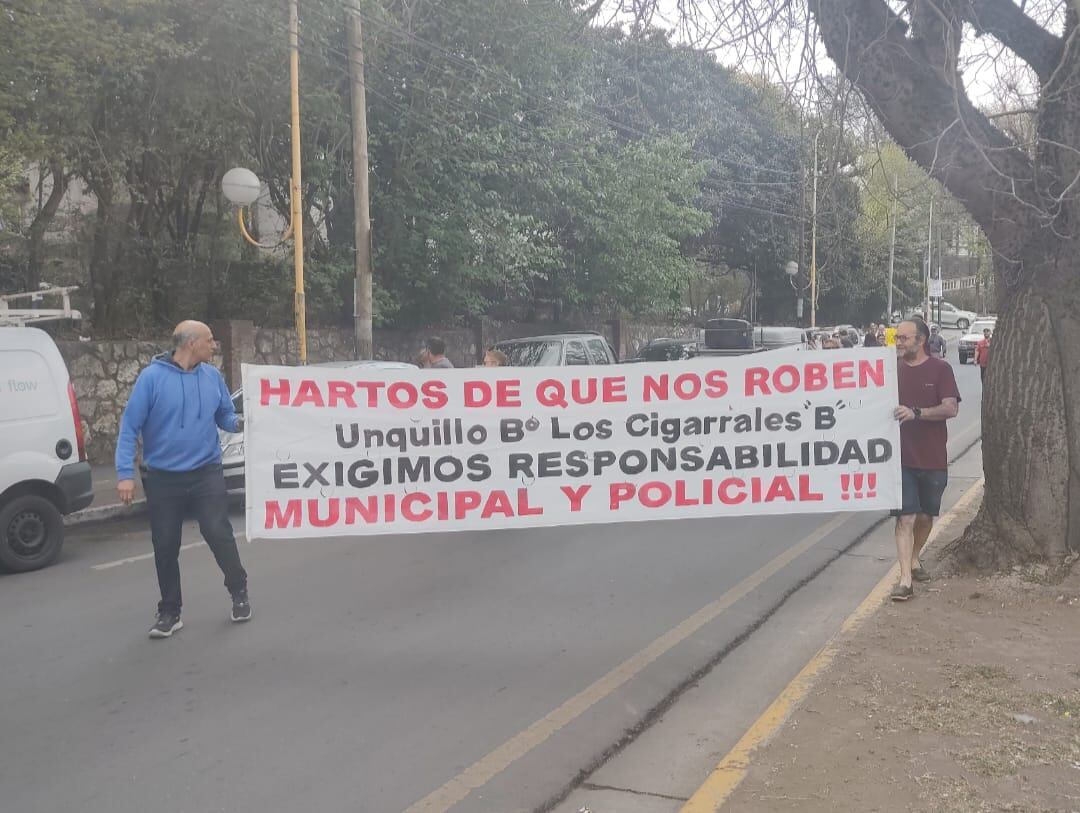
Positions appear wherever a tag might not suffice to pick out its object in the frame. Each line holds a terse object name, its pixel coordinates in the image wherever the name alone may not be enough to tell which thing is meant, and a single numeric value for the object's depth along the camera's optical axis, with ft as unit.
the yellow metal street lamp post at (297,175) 44.91
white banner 18.57
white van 25.23
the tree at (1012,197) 19.80
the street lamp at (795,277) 116.67
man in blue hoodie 18.40
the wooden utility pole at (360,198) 47.34
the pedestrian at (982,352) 63.10
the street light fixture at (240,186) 43.91
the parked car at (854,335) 104.25
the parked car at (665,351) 64.95
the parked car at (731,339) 68.69
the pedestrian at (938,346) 77.78
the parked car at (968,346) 133.29
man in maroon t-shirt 20.02
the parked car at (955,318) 219.20
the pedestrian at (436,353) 32.68
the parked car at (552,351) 46.24
